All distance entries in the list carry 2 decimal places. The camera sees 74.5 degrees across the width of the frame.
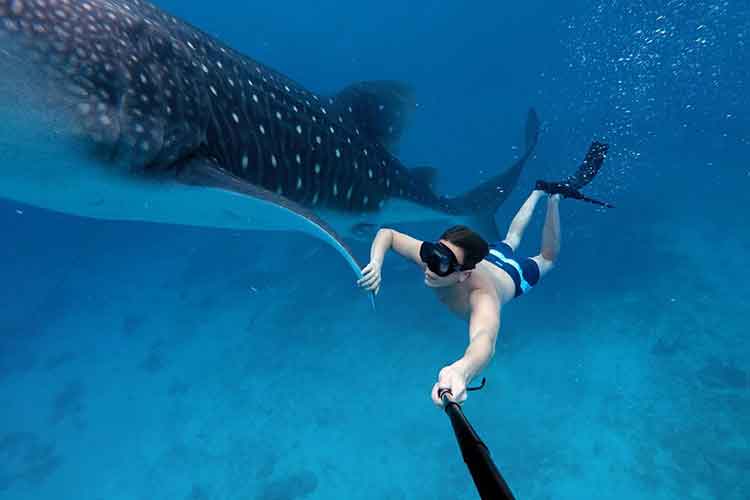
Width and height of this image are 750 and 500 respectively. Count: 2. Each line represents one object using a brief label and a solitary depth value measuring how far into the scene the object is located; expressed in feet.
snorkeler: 7.72
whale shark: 7.68
